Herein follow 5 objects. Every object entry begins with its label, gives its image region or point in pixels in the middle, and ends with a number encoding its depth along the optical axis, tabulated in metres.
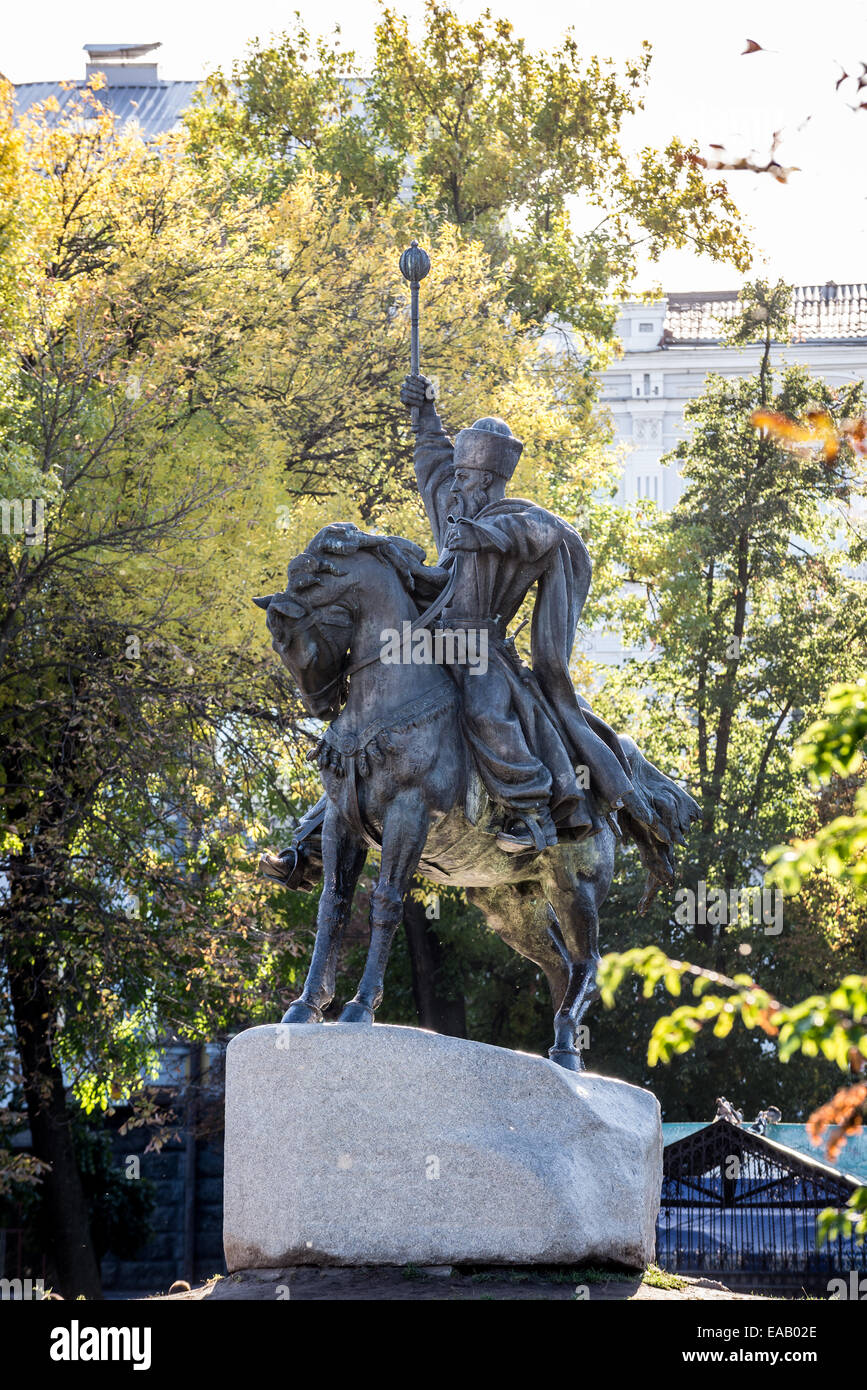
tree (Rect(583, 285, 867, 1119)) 22.94
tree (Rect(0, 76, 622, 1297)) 16.20
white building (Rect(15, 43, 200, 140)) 38.81
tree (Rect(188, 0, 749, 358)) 26.25
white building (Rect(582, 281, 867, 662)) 35.72
